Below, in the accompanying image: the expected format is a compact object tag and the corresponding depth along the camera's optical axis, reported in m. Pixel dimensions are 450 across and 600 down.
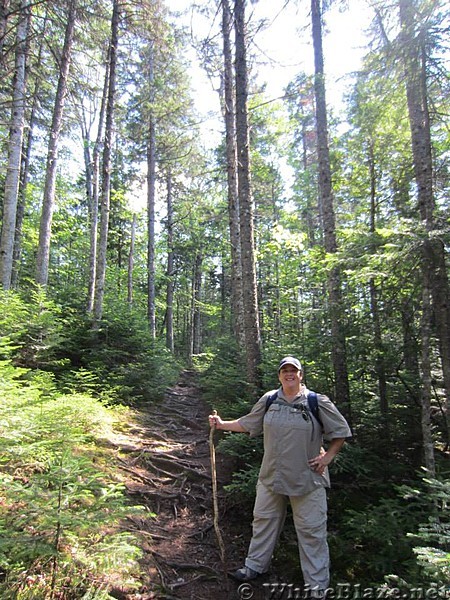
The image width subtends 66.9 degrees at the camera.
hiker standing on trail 3.33
